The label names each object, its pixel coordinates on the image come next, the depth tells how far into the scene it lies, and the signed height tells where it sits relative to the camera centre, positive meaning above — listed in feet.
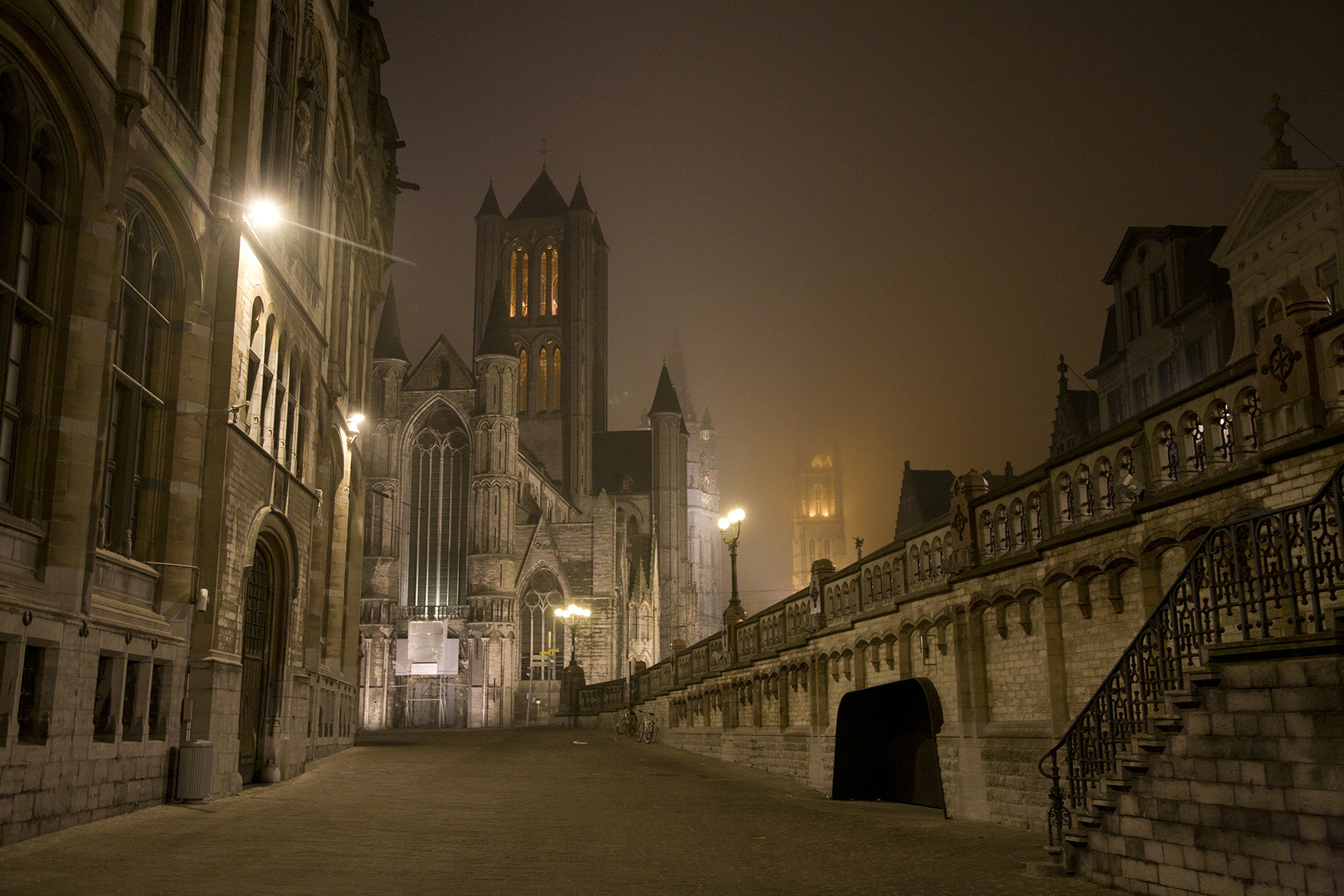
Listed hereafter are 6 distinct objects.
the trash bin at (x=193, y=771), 52.49 -4.51
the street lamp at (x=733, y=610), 100.83 +6.22
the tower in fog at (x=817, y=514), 619.26 +92.25
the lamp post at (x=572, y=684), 181.16 -1.44
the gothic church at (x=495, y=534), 205.77 +28.52
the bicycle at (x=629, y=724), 148.50 -6.62
